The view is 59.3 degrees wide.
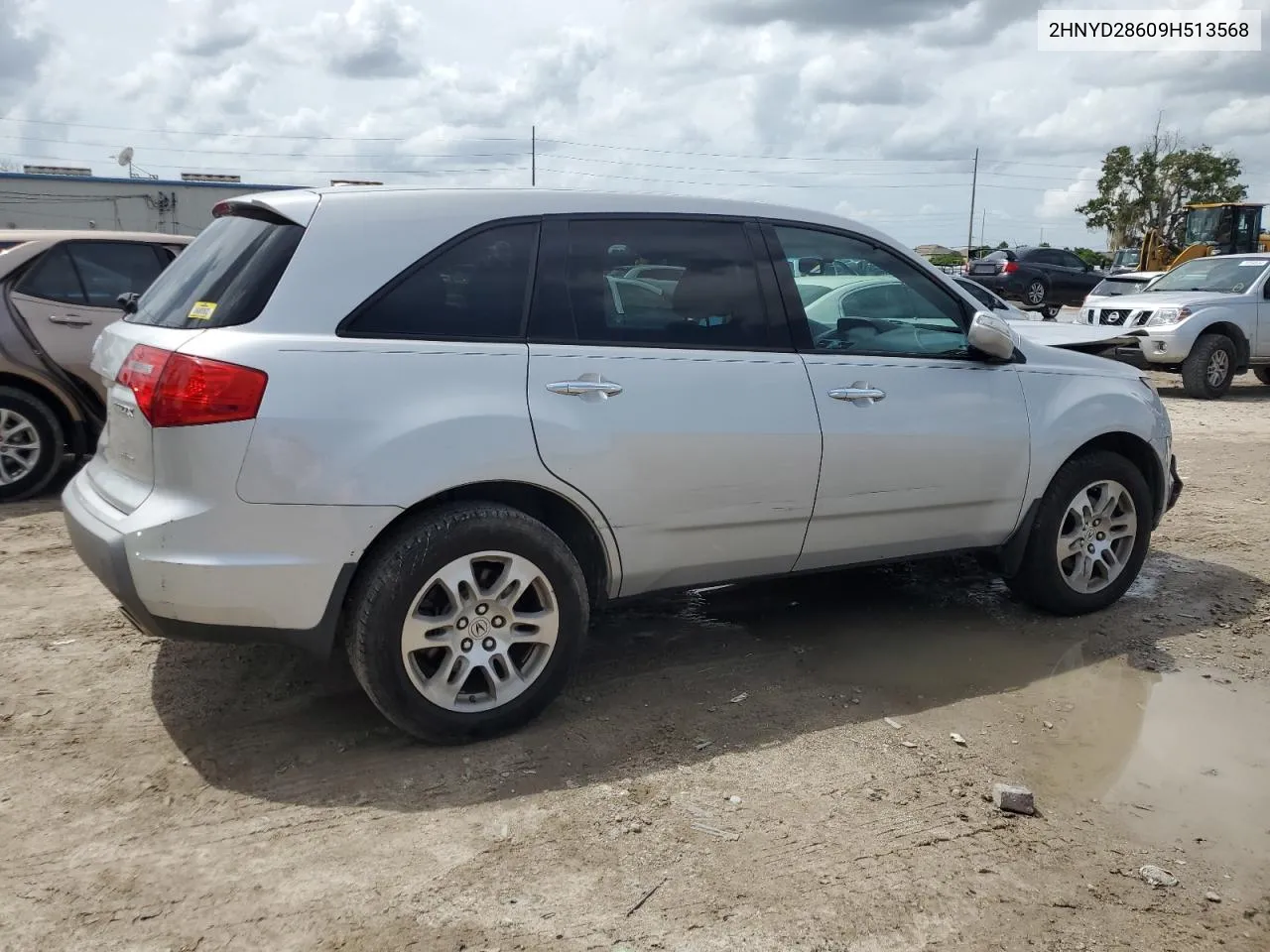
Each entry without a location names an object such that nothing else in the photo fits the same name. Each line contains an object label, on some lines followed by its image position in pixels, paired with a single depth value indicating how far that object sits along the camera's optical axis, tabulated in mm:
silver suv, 3264
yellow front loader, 25438
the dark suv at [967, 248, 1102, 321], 27047
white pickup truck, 13609
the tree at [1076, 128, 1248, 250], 50781
